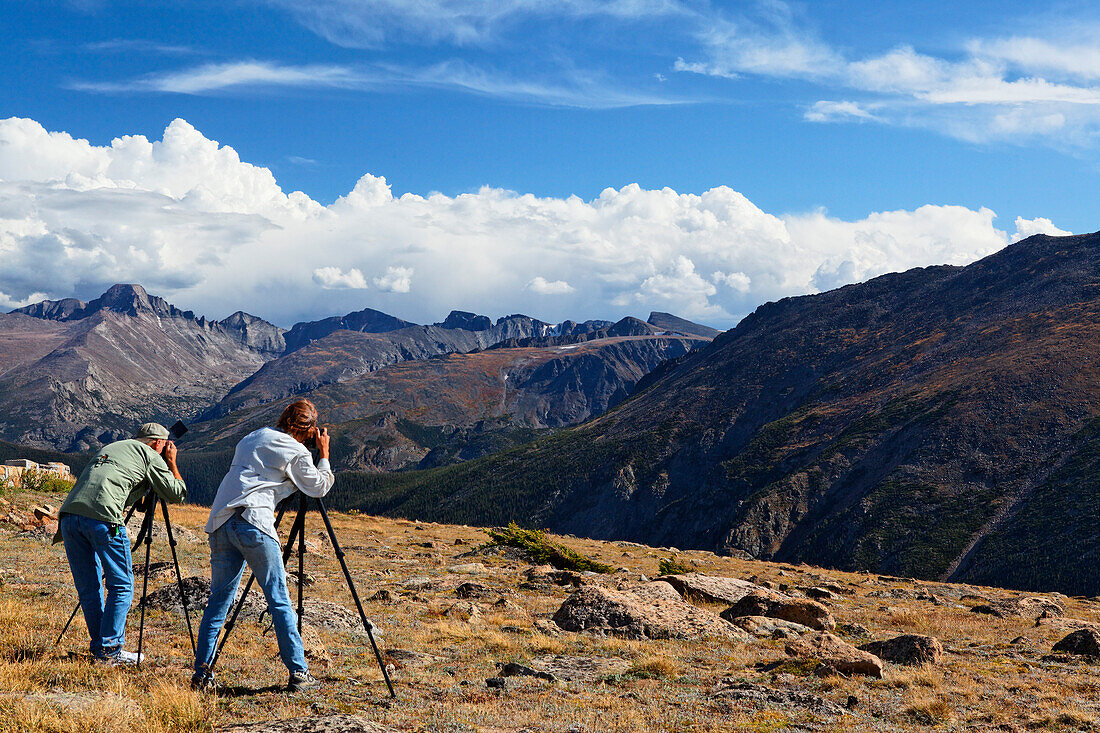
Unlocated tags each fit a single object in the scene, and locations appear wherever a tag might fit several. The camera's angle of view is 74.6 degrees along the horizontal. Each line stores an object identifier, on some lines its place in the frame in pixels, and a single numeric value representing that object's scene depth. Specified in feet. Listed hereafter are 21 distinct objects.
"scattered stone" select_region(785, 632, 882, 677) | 41.06
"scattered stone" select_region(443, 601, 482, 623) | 52.44
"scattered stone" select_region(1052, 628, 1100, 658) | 52.95
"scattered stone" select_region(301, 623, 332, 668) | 35.01
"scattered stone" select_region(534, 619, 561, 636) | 50.09
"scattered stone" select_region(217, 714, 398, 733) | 23.45
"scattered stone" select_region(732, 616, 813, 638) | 55.72
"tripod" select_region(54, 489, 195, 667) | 33.63
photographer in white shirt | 27.25
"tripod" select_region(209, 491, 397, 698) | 29.43
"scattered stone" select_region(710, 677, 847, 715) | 33.96
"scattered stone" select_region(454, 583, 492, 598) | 63.52
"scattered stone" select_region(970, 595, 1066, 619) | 88.48
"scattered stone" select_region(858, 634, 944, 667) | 46.78
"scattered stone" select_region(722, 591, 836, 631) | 62.54
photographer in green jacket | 29.91
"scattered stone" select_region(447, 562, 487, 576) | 81.82
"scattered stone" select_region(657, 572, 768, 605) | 73.00
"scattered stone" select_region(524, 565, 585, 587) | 77.51
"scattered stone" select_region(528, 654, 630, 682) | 37.81
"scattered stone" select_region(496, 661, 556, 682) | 36.55
